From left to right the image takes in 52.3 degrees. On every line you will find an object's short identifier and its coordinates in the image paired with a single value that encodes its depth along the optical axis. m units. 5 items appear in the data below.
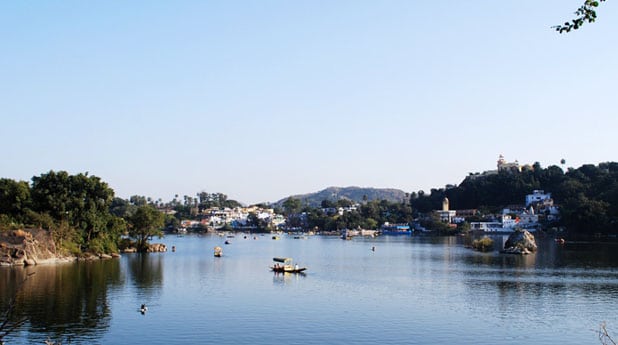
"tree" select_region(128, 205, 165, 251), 78.06
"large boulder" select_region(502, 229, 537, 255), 81.62
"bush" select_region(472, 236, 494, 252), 89.31
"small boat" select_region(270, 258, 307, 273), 55.28
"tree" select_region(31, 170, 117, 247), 62.66
